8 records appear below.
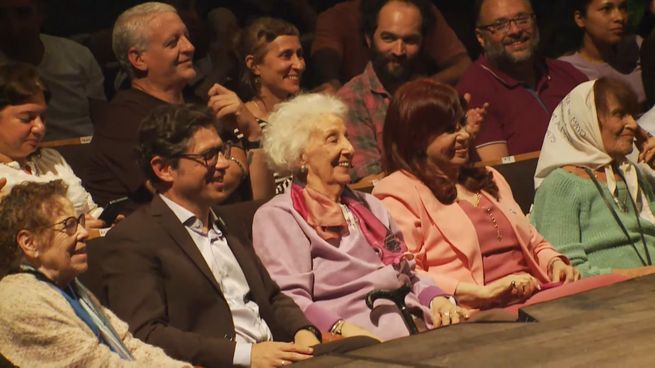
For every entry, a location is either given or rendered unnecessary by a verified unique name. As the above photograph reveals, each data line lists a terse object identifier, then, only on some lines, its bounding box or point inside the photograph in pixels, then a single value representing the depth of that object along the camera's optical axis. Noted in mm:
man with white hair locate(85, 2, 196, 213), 10578
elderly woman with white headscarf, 10820
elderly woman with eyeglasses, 7379
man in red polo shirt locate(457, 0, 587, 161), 12469
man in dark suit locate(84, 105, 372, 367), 8367
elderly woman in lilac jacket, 9453
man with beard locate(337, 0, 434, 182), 11852
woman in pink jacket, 10219
